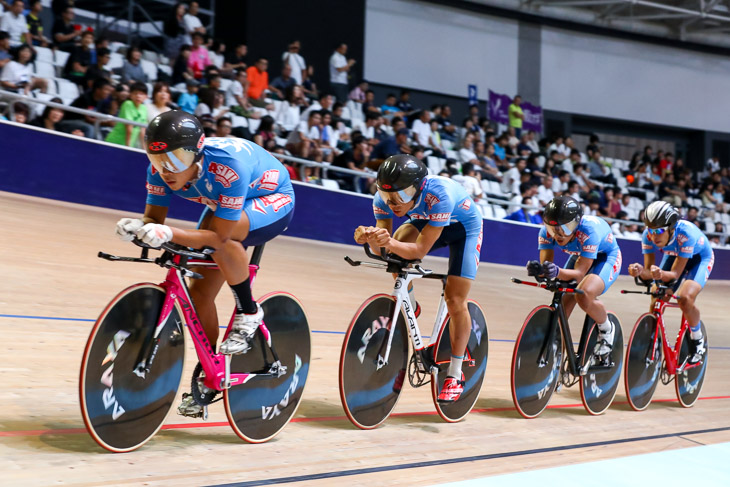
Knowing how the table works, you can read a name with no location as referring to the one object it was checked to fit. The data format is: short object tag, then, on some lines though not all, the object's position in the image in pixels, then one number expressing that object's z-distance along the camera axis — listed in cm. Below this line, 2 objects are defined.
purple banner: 1572
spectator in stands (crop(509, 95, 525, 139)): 1559
